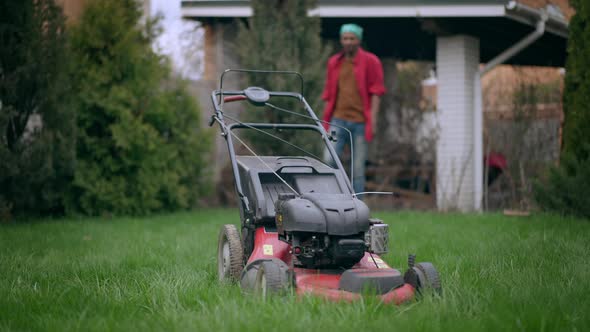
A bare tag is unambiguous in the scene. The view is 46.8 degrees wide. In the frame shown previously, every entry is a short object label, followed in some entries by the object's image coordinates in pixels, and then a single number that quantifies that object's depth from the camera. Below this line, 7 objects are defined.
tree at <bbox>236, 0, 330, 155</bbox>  9.43
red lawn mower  3.21
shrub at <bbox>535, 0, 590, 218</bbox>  6.57
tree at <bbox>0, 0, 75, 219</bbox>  7.22
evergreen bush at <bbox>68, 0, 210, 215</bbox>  8.49
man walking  7.22
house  9.32
